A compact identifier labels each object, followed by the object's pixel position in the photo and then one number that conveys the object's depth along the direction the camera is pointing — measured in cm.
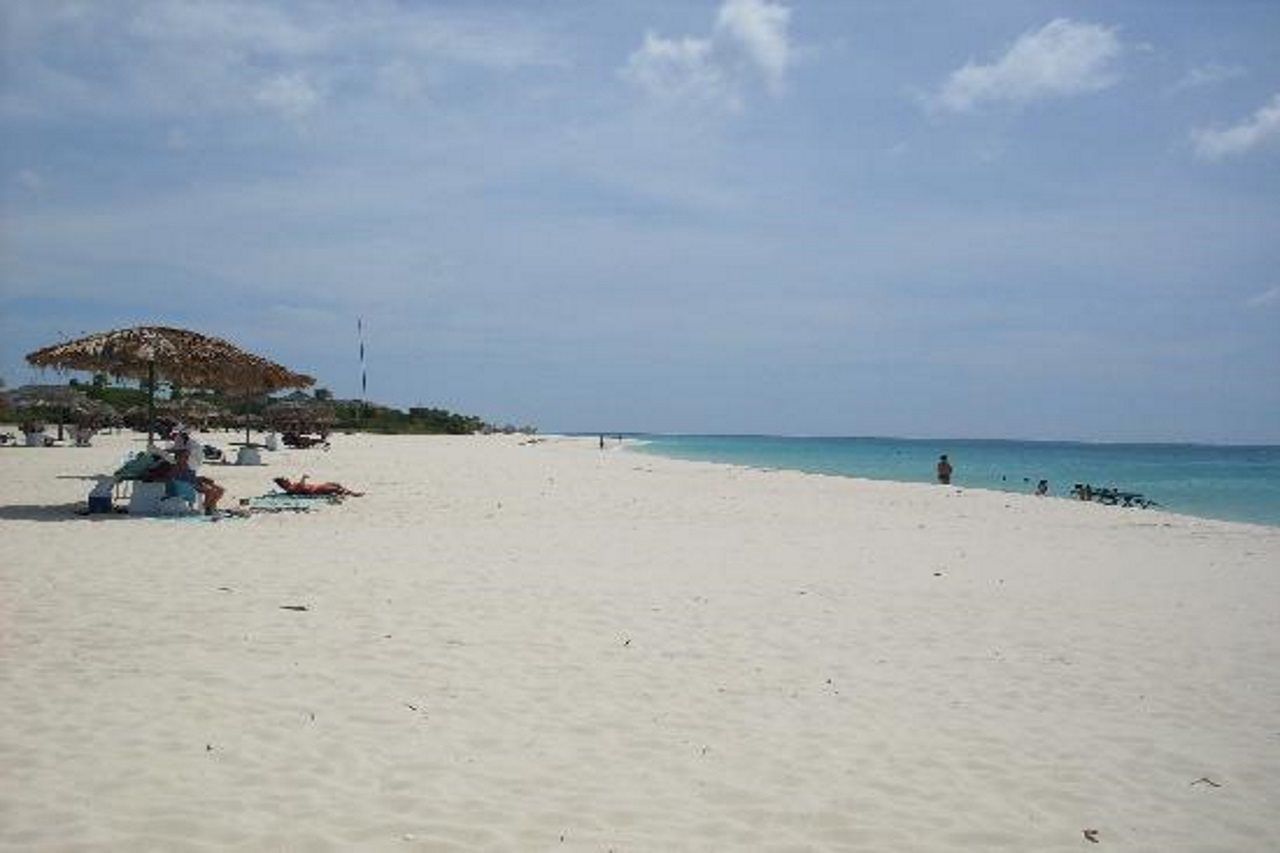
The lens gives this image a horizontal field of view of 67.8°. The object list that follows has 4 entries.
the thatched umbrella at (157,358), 1659
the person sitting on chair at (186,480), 1345
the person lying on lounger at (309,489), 1623
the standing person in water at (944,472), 3141
